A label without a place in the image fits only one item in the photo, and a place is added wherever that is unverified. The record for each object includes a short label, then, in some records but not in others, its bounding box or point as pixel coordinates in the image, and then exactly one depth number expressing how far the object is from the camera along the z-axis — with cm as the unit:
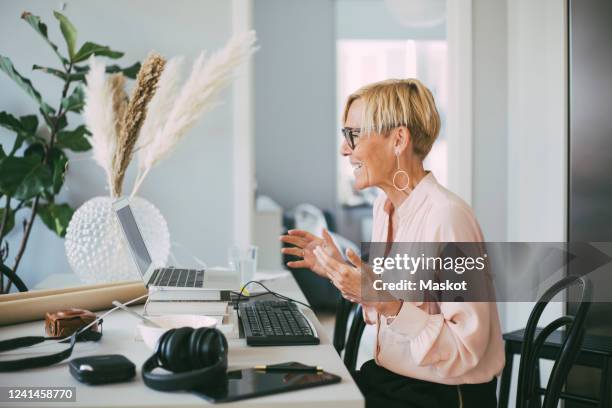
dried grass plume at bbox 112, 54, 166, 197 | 210
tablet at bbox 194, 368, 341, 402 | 99
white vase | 208
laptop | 161
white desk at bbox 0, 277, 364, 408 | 98
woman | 129
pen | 113
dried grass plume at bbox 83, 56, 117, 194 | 224
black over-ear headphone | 101
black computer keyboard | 135
